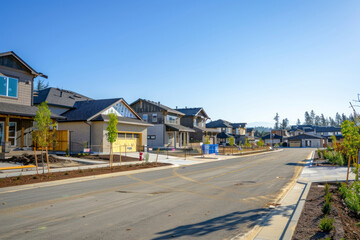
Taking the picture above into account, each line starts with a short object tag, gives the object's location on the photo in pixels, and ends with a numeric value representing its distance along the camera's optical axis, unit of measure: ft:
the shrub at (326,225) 17.65
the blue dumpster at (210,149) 123.52
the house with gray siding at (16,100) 68.68
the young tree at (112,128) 64.75
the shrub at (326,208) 21.90
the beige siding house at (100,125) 96.94
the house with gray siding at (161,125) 150.00
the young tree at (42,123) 50.11
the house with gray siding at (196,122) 188.85
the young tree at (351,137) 35.86
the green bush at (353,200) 23.08
